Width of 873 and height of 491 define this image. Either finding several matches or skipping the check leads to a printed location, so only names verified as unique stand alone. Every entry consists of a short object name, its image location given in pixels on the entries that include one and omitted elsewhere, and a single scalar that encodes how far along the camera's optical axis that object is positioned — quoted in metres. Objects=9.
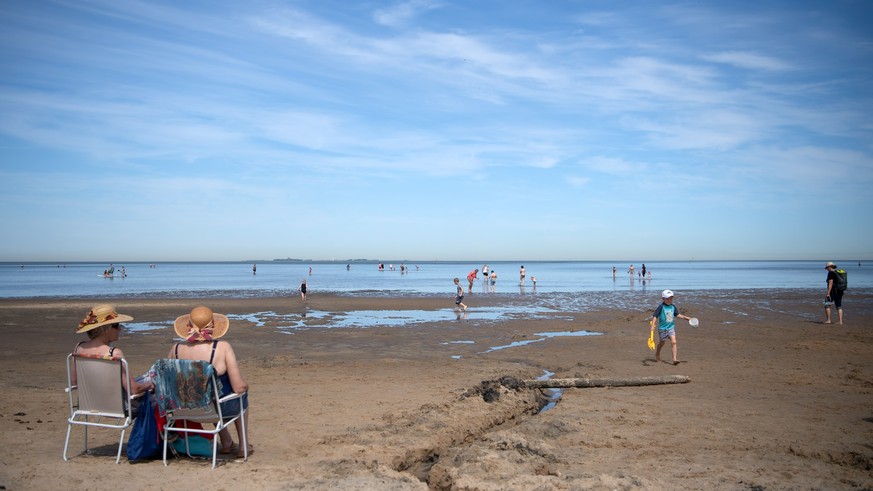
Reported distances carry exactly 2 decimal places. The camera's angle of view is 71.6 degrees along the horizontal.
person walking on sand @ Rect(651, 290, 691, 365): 12.66
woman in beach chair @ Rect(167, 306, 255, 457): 6.07
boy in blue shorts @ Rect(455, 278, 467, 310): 27.89
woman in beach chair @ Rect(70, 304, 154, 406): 6.12
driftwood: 10.18
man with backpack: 19.41
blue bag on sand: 5.98
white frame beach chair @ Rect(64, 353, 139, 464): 5.83
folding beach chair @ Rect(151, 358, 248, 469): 5.62
